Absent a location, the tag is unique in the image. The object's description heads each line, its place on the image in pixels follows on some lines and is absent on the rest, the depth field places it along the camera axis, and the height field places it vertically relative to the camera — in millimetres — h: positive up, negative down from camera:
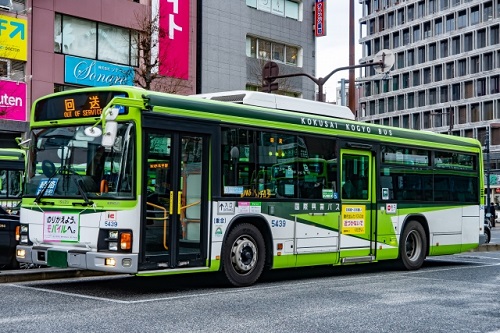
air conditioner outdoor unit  29819 +7440
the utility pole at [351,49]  24700 +4866
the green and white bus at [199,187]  10602 +144
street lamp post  25438 +4372
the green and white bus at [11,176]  21172 +533
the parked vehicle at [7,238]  13102 -746
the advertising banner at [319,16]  45562 +10783
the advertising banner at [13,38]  29828 +6195
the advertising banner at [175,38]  35969 +7664
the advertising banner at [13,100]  29969 +3763
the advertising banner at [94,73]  32281 +5308
